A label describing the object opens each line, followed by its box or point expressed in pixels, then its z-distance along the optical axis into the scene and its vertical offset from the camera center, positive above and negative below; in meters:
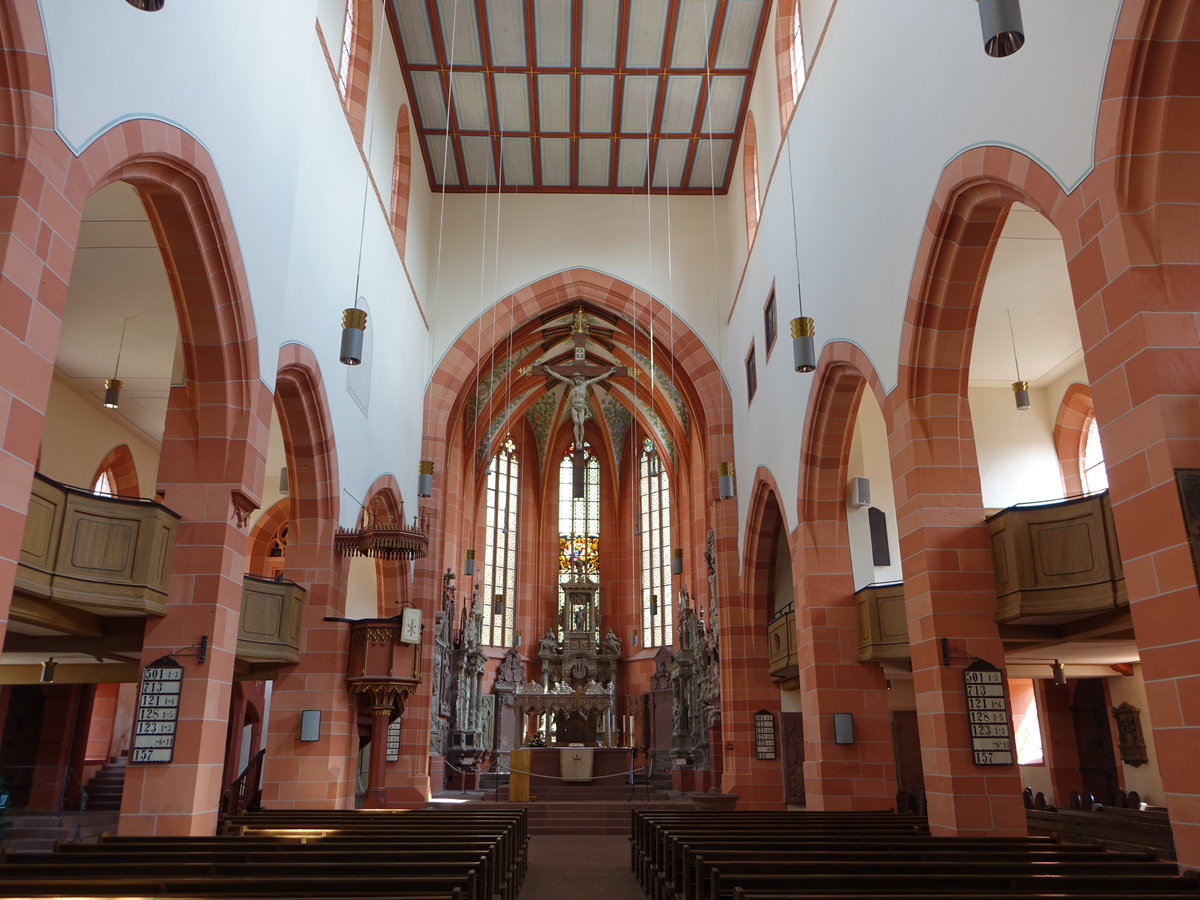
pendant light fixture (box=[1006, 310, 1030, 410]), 15.39 +5.65
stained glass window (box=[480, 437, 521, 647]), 28.14 +6.19
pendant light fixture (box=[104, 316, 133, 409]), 13.87 +5.33
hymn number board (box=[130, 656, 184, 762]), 8.31 +0.39
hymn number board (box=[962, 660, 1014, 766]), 8.36 +0.33
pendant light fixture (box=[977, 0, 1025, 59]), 5.04 +3.74
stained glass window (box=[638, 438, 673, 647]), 27.92 +6.19
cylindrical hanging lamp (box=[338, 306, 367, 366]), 10.61 +4.55
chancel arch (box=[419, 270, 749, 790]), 19.91 +6.90
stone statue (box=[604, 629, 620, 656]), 27.95 +3.12
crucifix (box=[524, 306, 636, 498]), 15.61 +6.66
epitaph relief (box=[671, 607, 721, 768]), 19.38 +1.42
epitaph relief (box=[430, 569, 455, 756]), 20.19 +1.87
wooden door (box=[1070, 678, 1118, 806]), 16.09 +0.20
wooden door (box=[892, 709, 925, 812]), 17.16 +0.03
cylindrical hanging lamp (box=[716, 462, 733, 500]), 17.03 +4.74
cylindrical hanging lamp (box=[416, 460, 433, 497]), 16.44 +4.76
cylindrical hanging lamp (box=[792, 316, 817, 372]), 10.55 +4.47
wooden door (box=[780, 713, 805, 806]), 16.92 -0.15
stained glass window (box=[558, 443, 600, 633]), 29.80 +7.20
